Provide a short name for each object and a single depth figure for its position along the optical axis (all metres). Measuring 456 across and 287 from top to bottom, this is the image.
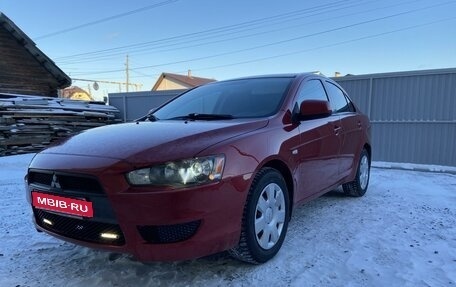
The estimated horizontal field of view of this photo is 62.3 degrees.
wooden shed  14.98
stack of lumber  11.44
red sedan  2.31
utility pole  57.68
